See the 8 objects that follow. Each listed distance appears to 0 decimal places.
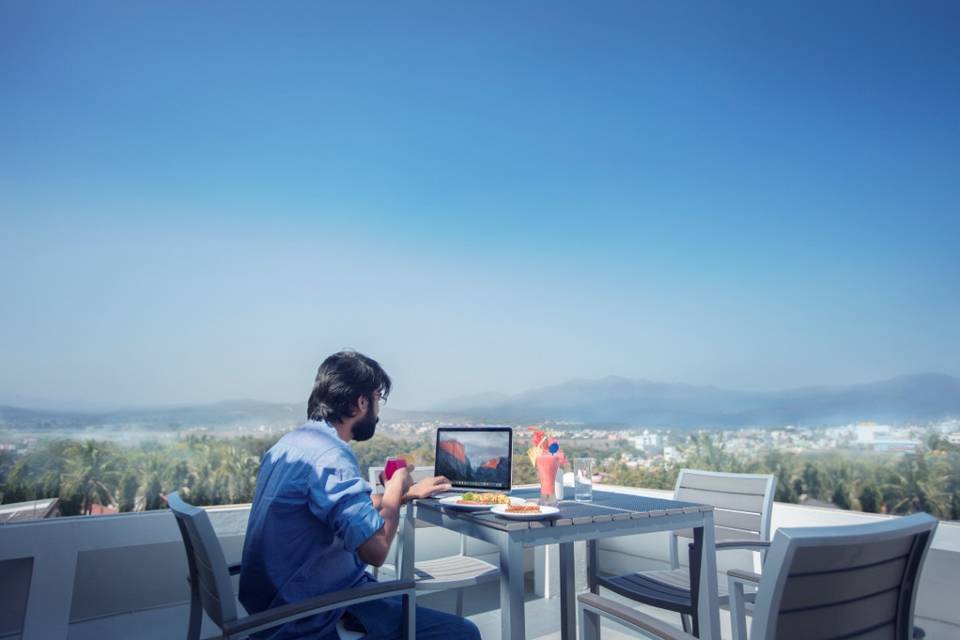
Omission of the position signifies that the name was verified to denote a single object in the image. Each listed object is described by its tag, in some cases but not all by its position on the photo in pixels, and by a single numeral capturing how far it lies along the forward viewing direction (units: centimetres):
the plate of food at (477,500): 201
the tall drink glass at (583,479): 229
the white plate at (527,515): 180
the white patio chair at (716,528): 216
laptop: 236
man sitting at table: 149
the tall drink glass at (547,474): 220
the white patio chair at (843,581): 96
